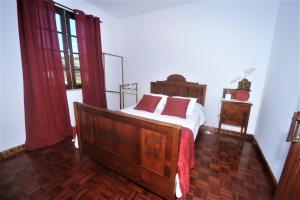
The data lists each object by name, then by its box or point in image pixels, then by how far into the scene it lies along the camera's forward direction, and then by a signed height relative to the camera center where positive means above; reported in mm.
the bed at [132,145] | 1192 -705
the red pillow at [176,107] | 2303 -505
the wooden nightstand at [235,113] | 2512 -611
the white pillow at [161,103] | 2646 -503
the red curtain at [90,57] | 2703 +378
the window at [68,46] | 2482 +533
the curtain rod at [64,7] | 2288 +1167
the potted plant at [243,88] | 2629 -148
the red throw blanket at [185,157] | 1257 -801
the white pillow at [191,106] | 2416 -498
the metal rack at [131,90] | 3682 -370
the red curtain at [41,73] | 1954 +0
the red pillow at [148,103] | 2545 -496
